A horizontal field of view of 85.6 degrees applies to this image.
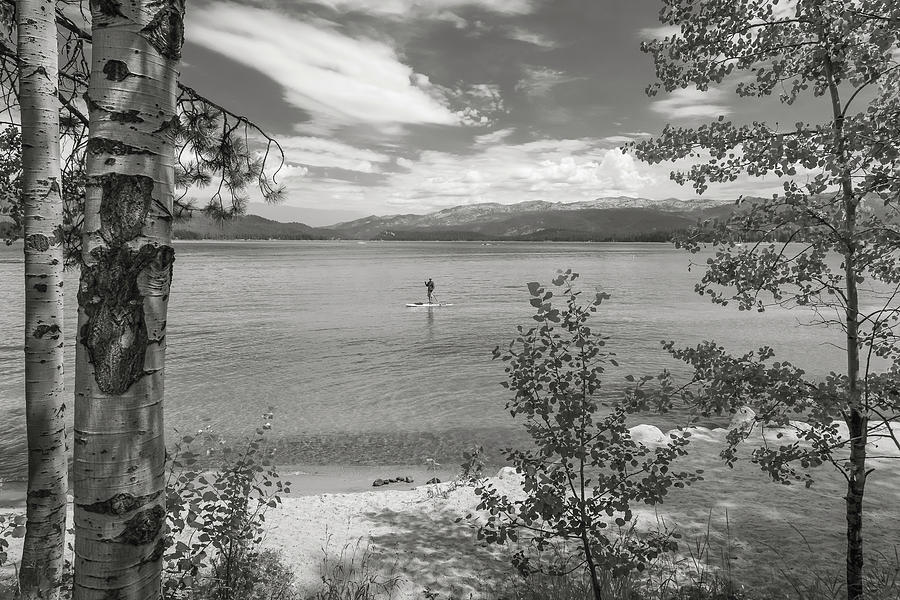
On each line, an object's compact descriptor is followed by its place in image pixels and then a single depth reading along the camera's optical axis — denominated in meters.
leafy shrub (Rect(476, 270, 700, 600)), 4.31
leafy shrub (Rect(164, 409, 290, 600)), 4.81
